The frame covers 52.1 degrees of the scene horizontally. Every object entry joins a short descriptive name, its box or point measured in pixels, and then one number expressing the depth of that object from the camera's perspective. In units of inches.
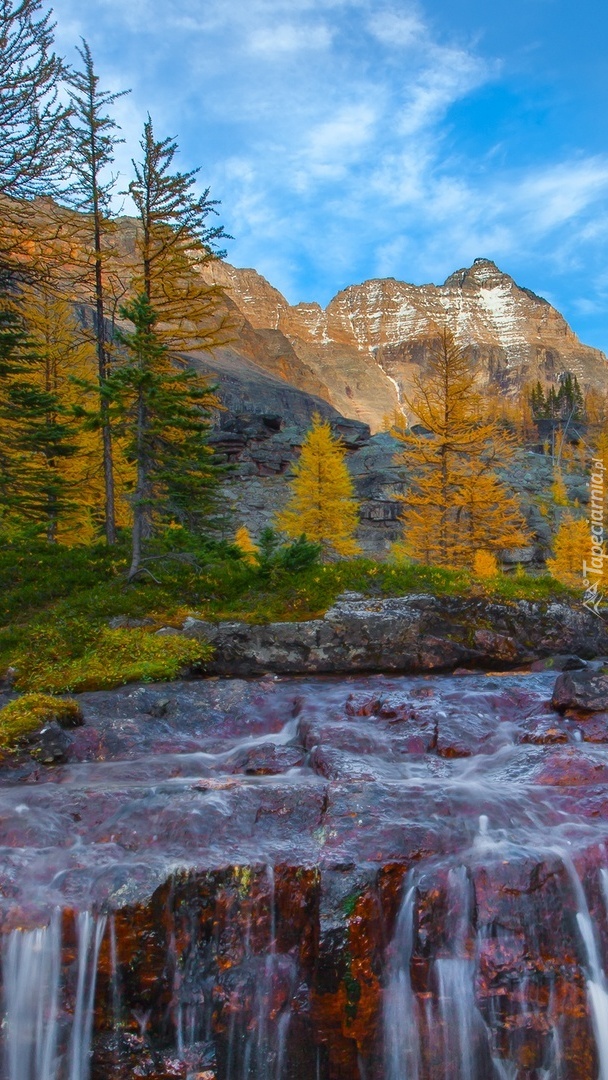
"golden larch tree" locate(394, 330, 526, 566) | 958.4
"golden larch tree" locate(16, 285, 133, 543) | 962.1
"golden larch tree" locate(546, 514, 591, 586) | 1366.9
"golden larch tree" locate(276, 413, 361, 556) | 1362.0
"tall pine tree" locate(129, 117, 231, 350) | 622.5
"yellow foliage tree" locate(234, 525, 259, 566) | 1591.2
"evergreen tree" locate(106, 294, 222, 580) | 512.7
